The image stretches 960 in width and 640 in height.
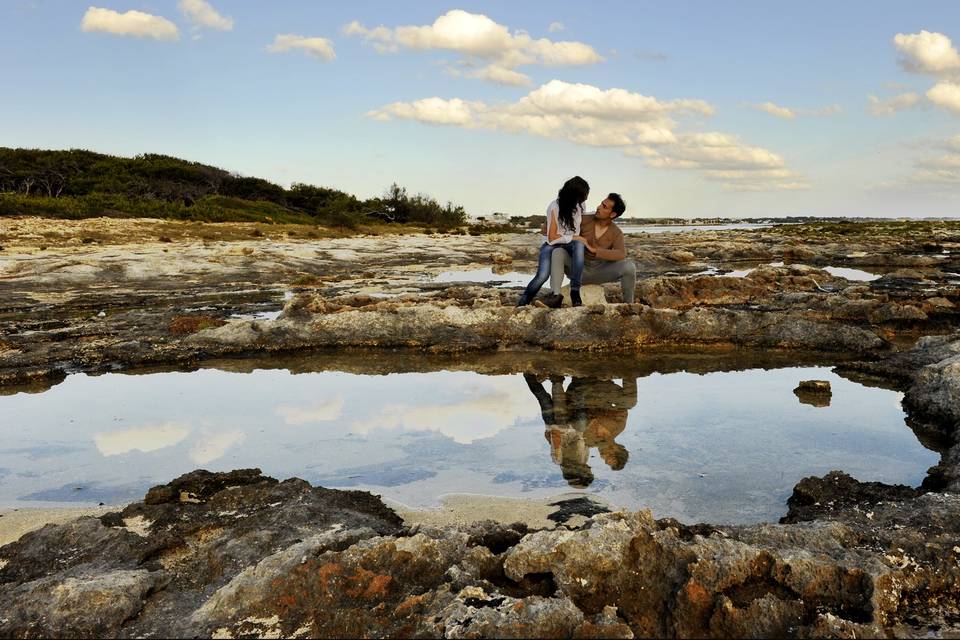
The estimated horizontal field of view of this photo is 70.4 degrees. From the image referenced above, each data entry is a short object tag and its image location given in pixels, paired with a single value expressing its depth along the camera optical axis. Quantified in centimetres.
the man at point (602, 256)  1013
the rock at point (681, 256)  2802
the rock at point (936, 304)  1084
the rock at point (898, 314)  1044
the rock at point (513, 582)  250
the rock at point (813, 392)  649
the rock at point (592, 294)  1087
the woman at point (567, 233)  995
